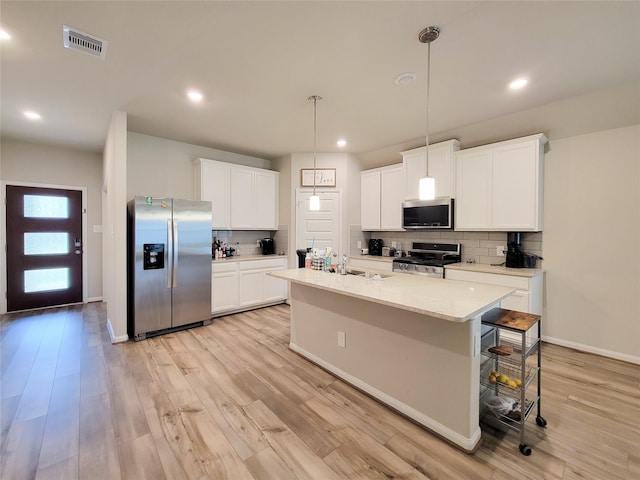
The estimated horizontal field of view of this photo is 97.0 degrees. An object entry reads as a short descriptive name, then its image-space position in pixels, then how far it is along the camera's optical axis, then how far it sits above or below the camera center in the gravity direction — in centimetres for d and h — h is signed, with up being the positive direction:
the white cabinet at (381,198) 450 +64
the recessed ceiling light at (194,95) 282 +144
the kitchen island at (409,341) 170 -77
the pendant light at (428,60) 195 +141
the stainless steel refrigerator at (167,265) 338 -36
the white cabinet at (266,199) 496 +67
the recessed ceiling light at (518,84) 257 +143
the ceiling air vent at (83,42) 196 +141
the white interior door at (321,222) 489 +25
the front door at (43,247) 438 -18
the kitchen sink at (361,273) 269 -37
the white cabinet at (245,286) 422 -79
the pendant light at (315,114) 292 +144
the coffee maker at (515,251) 327 -17
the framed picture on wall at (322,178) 491 +102
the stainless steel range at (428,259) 370 -32
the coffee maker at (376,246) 498 -17
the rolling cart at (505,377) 170 -95
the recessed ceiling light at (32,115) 328 +144
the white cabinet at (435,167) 381 +98
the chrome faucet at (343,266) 282 -30
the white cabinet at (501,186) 315 +61
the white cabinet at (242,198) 467 +65
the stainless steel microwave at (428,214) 384 +32
